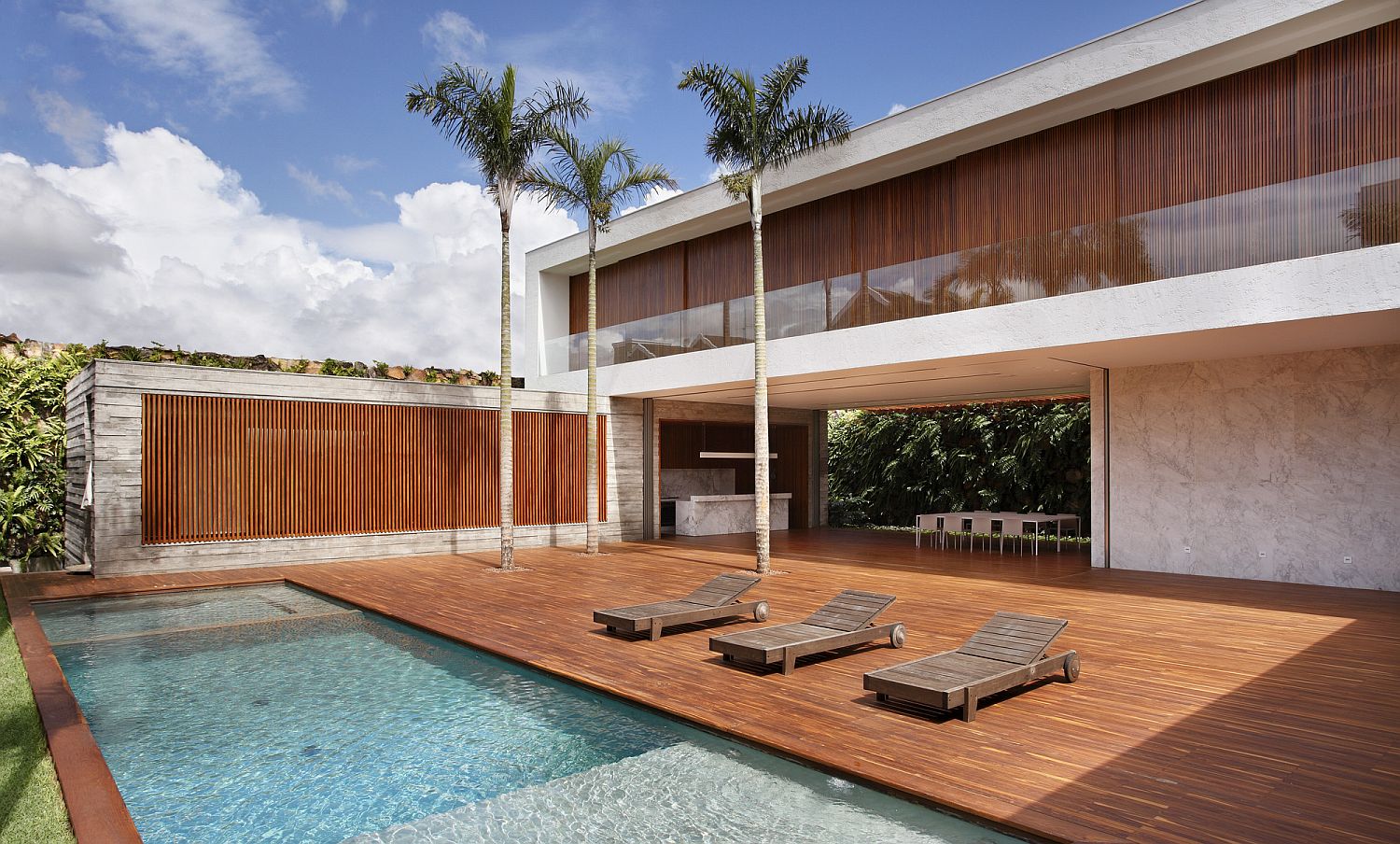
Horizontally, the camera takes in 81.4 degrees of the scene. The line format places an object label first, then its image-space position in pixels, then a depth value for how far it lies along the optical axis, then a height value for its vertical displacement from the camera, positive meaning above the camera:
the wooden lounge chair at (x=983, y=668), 5.16 -1.58
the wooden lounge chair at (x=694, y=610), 7.69 -1.68
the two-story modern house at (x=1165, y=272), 9.07 +2.17
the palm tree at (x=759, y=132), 11.94 +4.64
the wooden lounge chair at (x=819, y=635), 6.46 -1.64
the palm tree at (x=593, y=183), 14.07 +4.55
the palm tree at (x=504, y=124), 12.33 +4.94
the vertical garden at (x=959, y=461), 19.25 -0.57
